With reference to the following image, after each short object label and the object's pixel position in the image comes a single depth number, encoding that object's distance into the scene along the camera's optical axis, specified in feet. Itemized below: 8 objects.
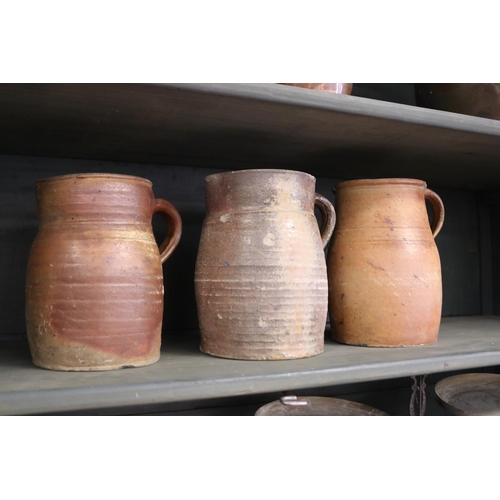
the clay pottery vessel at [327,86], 3.54
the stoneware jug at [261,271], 3.31
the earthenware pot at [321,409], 4.37
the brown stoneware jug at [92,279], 3.02
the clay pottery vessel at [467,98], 4.16
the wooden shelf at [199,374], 2.57
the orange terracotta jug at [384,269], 3.81
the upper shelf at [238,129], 2.94
